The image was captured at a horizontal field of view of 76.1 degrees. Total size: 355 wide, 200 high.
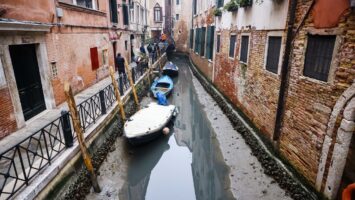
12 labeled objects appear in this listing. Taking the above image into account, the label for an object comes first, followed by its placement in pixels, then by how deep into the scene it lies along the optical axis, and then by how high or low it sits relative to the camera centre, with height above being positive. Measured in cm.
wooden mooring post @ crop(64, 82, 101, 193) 430 -189
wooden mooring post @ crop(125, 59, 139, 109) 924 -211
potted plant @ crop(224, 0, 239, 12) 829 +109
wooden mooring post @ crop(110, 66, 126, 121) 736 -190
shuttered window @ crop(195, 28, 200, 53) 1798 -22
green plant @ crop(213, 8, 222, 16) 1080 +115
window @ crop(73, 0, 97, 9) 969 +141
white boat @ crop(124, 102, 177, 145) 674 -273
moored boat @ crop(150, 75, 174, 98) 1194 -269
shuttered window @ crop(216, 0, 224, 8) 1087 +157
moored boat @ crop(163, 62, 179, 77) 1727 -256
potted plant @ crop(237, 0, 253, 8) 702 +101
